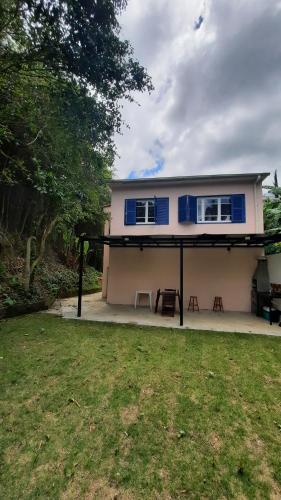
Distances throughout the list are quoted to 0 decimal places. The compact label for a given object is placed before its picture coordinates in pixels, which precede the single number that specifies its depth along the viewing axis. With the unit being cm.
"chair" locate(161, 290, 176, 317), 805
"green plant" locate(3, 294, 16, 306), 695
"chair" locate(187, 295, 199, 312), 908
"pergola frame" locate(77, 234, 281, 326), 682
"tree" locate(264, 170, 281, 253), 1100
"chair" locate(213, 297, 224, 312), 895
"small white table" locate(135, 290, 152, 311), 935
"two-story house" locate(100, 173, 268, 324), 888
